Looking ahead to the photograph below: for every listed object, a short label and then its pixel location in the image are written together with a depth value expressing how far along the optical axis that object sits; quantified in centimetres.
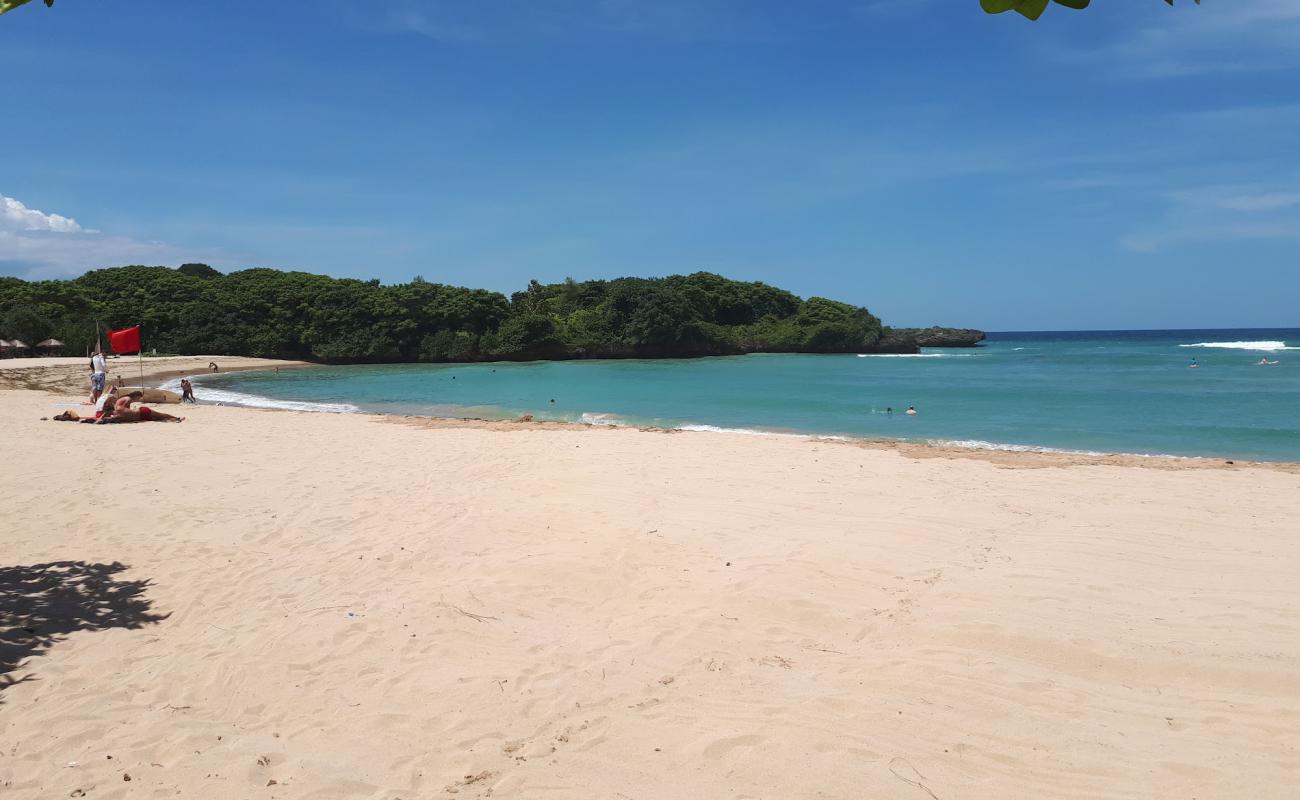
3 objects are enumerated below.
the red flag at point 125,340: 1835
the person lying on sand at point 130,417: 1523
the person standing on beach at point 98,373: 1909
